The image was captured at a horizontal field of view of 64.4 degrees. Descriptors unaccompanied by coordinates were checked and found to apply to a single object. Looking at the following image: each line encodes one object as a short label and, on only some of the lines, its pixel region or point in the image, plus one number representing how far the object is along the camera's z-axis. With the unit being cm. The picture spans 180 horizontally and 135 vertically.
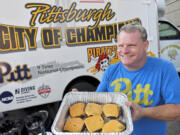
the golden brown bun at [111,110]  105
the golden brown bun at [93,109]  110
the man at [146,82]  102
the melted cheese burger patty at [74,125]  95
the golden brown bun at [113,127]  89
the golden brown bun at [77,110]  111
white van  228
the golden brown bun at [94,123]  95
